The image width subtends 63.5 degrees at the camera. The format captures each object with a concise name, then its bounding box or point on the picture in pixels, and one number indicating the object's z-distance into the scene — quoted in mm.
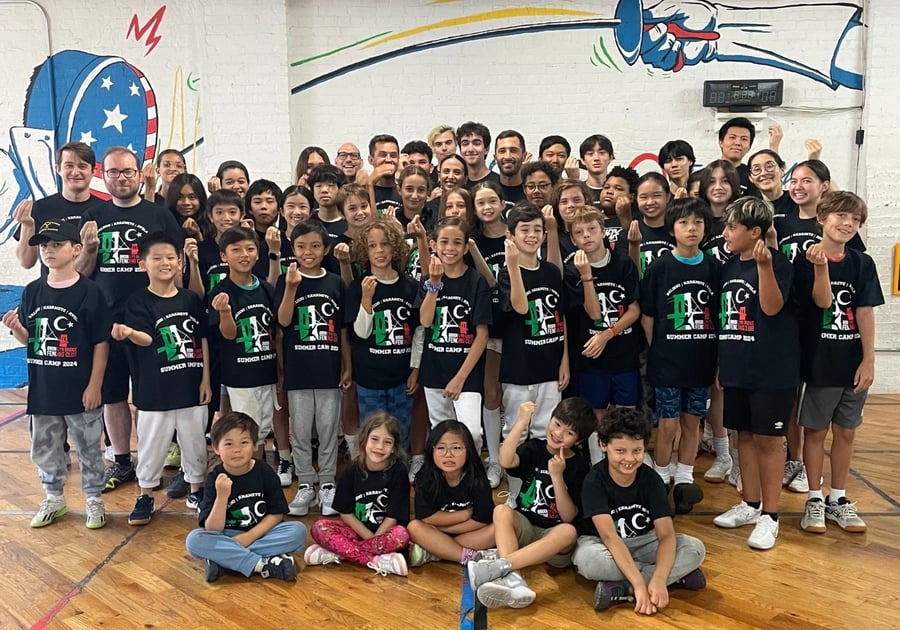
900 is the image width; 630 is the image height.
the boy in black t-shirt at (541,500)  2717
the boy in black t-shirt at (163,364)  3342
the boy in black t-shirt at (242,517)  2842
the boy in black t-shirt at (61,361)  3307
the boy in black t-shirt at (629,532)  2654
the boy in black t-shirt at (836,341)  3059
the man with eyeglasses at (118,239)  3674
